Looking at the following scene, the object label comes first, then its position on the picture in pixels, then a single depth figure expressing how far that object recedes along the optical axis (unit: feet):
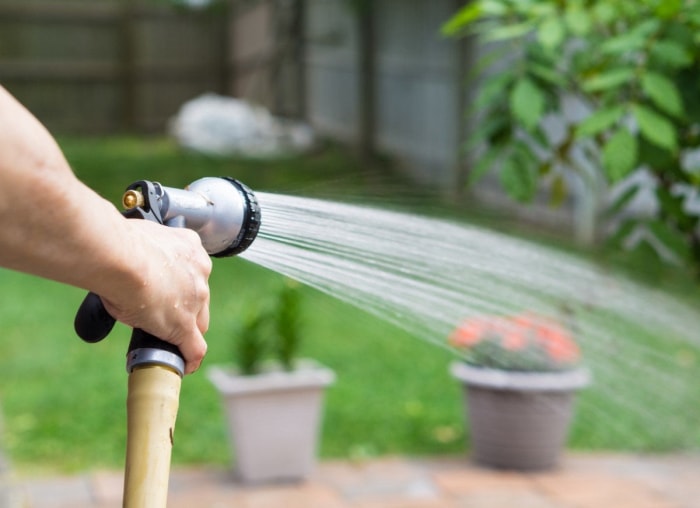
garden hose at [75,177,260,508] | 4.59
